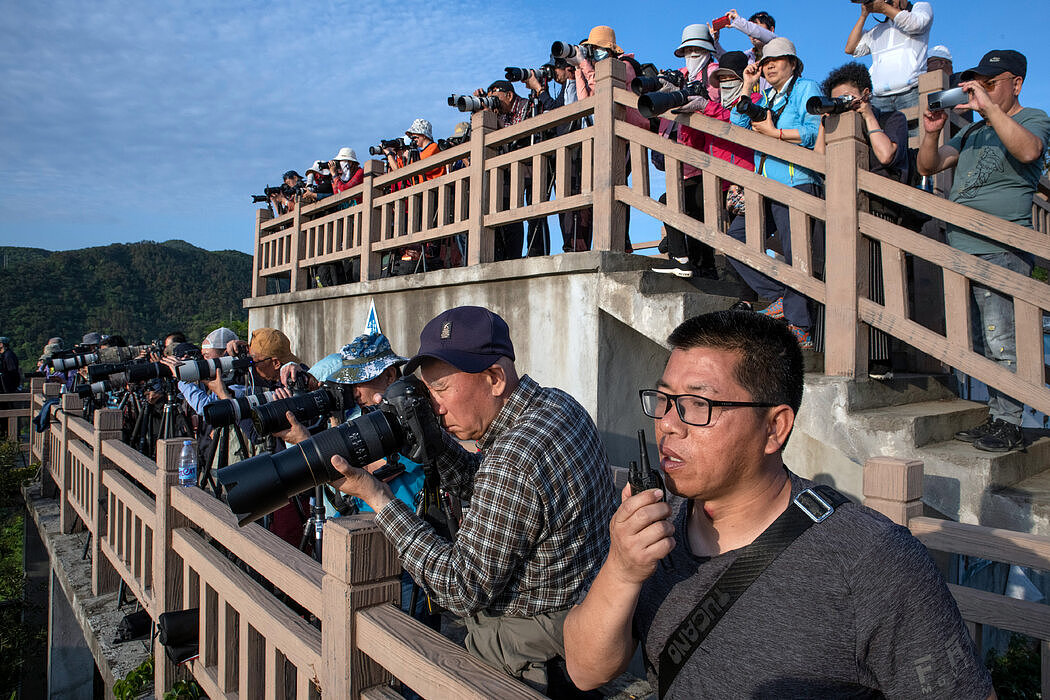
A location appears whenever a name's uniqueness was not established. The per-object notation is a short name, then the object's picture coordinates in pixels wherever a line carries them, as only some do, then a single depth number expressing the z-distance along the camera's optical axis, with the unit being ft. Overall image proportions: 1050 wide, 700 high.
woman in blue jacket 13.43
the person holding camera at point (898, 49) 17.52
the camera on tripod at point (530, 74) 20.39
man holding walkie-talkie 3.65
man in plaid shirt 5.74
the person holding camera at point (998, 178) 10.86
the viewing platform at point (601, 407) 6.55
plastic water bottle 10.77
